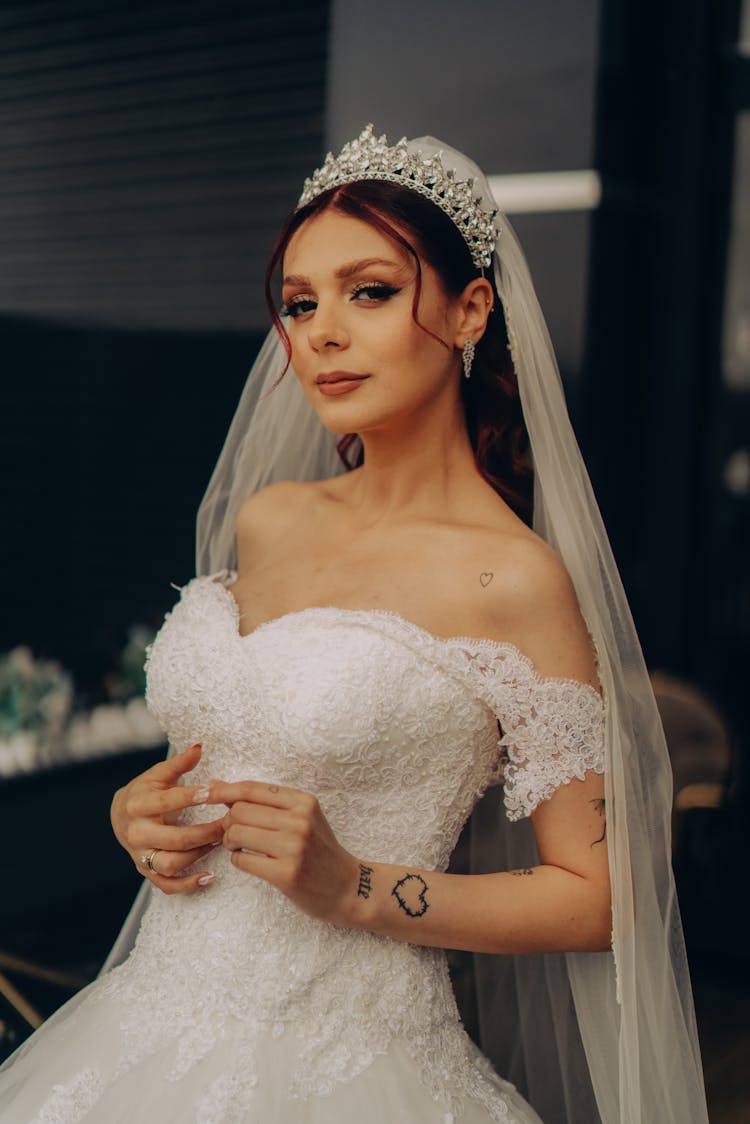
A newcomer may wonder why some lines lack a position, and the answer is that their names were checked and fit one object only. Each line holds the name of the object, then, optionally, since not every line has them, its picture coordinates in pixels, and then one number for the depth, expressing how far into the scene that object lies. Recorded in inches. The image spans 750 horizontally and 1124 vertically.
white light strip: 148.6
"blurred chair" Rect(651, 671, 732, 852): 132.6
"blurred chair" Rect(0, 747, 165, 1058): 151.8
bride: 62.8
